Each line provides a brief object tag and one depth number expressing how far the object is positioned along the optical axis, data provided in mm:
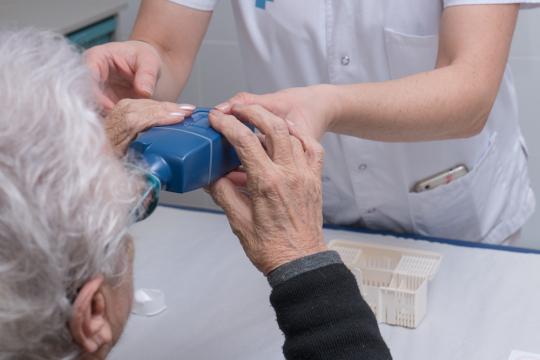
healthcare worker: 1345
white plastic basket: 1380
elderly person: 991
